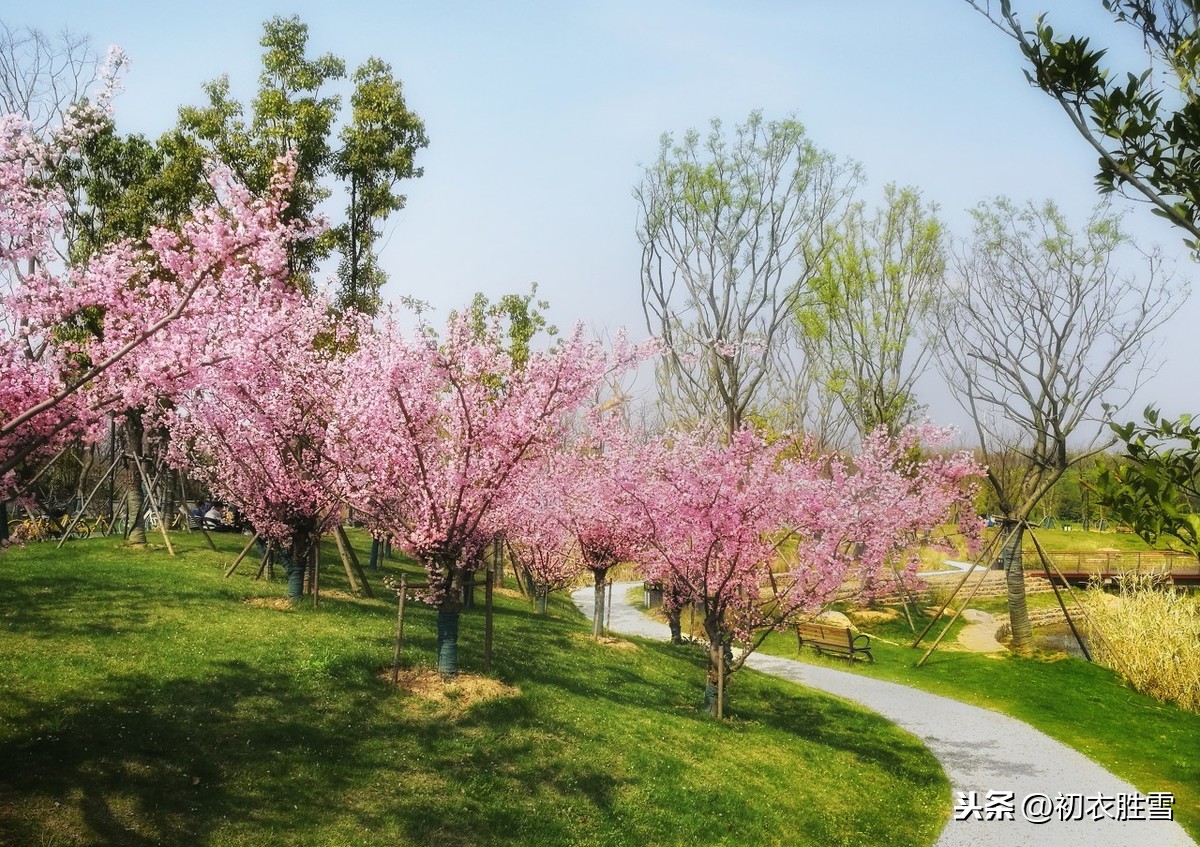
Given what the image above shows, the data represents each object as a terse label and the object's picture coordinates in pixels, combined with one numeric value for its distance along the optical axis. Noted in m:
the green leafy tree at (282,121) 23.78
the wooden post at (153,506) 19.97
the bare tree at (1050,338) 25.31
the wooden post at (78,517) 21.16
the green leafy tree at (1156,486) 5.63
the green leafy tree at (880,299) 34.28
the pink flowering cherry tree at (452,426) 11.85
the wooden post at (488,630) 13.27
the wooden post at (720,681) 14.77
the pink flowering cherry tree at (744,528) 14.27
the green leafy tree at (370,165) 25.22
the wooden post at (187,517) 24.24
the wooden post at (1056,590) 22.30
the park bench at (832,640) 23.94
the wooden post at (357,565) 18.62
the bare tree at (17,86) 21.92
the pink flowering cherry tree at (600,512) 20.27
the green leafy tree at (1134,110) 5.32
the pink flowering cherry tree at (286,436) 15.06
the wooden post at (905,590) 27.21
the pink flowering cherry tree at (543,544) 20.08
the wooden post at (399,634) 11.94
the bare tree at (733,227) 27.52
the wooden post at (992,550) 23.88
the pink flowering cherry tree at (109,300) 7.72
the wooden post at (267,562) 18.30
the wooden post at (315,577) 16.17
